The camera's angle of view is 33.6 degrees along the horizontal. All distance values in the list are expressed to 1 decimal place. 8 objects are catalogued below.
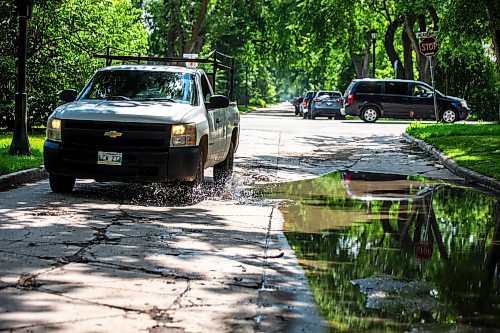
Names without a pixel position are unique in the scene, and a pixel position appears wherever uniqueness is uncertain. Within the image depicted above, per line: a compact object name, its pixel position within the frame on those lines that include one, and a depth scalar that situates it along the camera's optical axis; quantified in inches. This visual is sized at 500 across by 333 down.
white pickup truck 404.2
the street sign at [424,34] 1098.7
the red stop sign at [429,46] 1081.4
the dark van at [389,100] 1414.9
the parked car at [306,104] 1859.0
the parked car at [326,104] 1738.4
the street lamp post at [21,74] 563.8
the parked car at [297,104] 2245.6
